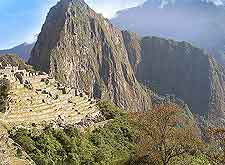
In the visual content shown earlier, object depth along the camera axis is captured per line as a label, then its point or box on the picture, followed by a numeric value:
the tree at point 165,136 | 45.22
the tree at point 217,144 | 37.57
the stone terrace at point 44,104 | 52.31
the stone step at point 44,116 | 51.08
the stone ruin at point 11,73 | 57.97
